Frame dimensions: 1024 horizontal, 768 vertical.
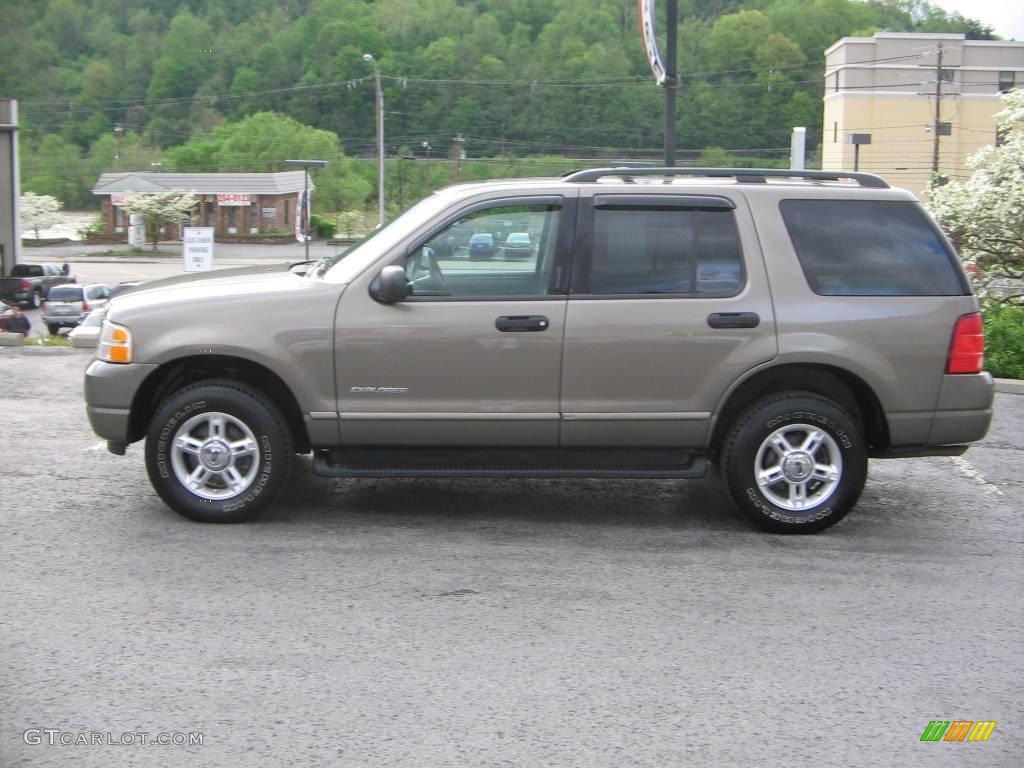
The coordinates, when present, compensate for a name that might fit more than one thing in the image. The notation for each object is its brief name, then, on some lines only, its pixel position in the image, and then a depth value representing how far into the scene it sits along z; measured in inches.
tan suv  258.2
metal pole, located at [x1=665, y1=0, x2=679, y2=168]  627.8
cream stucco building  2711.6
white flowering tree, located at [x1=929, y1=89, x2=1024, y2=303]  653.3
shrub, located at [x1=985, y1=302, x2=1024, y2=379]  462.0
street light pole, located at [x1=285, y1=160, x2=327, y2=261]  979.6
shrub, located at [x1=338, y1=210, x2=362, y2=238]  2207.2
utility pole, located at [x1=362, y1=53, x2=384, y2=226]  1866.4
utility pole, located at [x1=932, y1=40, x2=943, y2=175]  2391.7
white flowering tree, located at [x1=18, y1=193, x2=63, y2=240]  3344.0
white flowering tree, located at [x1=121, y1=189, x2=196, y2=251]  3029.0
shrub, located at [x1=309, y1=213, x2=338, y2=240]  2469.2
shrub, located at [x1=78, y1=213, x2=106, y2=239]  3304.6
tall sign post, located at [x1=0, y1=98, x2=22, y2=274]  2269.9
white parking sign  1217.4
